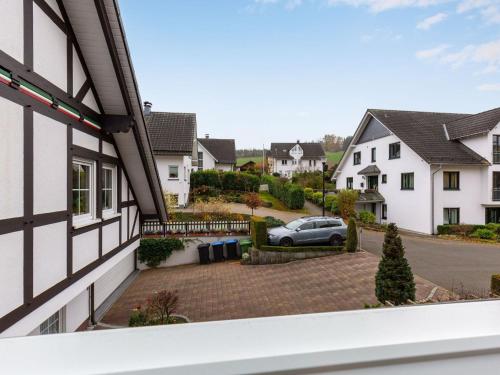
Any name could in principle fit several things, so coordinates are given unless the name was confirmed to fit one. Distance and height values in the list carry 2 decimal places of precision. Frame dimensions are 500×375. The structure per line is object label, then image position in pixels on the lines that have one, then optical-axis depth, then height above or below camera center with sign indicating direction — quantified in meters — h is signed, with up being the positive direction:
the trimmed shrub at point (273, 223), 13.02 -1.71
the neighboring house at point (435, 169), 15.20 +0.98
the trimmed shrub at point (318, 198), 23.25 -0.97
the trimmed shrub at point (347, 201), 17.14 -0.92
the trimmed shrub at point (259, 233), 10.32 -1.72
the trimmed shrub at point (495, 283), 5.36 -1.88
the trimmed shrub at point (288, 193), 21.67 -0.52
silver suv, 10.63 -1.76
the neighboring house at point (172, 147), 16.77 +2.34
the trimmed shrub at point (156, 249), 10.14 -2.30
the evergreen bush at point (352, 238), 10.09 -1.84
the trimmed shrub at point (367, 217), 17.36 -1.90
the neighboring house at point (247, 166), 42.20 +3.17
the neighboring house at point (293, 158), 45.34 +4.65
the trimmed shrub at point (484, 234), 13.74 -2.35
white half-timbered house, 2.56 +0.45
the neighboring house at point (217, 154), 29.05 +3.73
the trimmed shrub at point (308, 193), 24.90 -0.58
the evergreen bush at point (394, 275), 5.34 -1.69
